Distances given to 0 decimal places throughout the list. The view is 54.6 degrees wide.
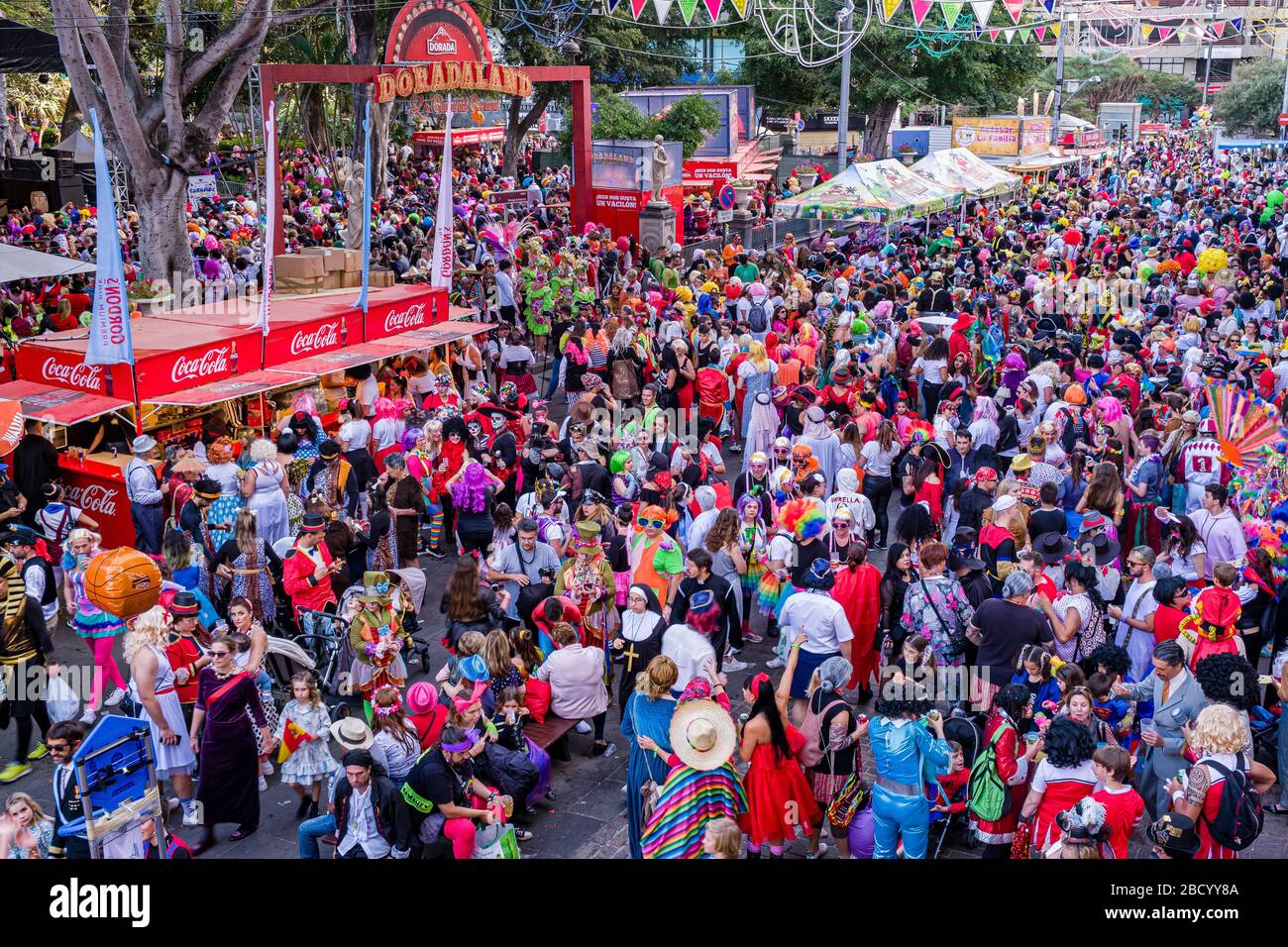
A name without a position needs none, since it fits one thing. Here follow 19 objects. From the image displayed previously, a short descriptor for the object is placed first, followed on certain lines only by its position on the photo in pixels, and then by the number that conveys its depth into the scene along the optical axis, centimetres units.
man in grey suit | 631
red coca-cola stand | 1088
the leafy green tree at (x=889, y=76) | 4131
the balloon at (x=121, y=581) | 771
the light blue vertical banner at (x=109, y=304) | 1070
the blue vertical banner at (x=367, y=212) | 1312
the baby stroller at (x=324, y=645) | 846
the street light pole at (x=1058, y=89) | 4138
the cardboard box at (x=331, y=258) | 1542
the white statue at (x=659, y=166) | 2360
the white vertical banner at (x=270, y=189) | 1271
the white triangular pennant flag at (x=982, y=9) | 2476
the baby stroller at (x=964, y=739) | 646
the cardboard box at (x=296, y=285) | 1512
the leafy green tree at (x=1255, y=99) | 6022
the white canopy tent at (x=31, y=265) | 1396
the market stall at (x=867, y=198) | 1991
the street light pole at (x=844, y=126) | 2859
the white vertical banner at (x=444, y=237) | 1466
